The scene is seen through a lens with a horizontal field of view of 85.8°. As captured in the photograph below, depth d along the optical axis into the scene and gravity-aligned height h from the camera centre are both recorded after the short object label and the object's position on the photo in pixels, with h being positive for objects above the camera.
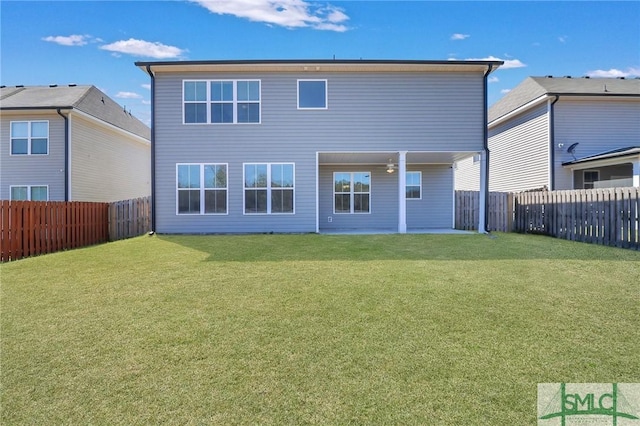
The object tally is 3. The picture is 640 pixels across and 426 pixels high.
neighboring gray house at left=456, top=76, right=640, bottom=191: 15.34 +3.63
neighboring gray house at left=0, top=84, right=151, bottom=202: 14.76 +3.04
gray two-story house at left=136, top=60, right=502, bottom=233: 12.30 +2.93
